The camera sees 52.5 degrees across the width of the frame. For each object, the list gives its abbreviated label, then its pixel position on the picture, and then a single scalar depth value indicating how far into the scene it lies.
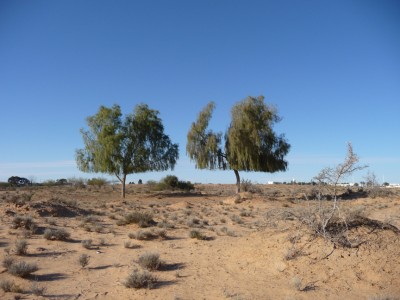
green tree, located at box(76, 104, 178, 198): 40.00
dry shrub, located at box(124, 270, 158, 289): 9.35
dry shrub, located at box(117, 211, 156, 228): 17.94
